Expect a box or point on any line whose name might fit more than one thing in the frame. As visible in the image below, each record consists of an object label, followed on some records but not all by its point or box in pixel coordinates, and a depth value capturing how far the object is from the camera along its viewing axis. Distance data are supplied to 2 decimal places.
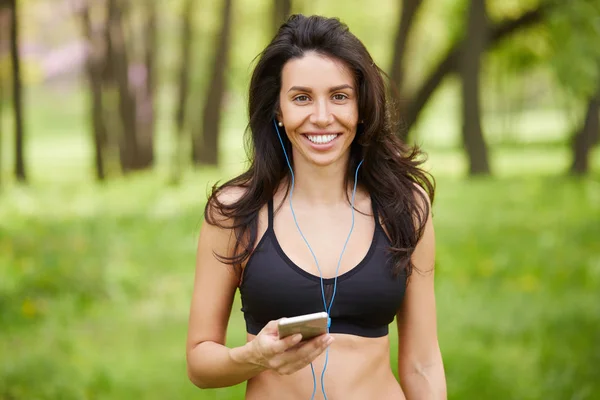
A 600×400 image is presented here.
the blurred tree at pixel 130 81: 20.38
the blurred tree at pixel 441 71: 19.56
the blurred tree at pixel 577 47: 13.82
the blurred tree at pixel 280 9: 13.57
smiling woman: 2.79
